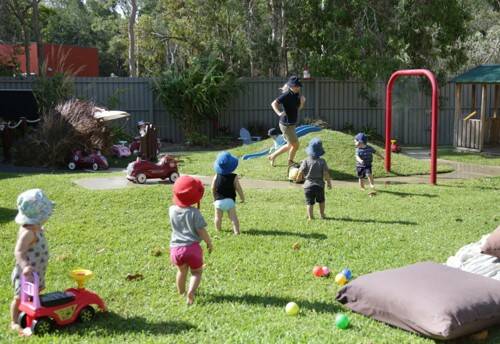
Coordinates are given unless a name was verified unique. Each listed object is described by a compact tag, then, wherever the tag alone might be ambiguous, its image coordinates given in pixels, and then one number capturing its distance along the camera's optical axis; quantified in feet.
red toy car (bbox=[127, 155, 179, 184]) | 39.24
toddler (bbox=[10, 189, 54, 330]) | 15.74
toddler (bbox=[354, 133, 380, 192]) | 37.29
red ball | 20.66
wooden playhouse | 61.62
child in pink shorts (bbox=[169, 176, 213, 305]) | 18.07
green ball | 16.29
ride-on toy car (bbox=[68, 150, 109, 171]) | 49.24
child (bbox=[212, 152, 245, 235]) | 25.55
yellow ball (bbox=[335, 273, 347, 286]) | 19.80
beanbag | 15.42
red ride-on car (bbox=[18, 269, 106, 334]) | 15.83
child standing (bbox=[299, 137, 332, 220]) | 29.14
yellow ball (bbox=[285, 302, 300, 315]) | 17.21
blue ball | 20.15
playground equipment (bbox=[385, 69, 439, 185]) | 40.65
